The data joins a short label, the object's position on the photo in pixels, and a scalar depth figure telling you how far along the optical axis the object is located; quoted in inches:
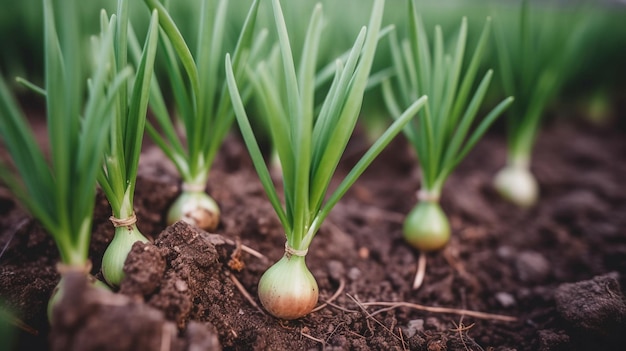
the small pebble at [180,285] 17.3
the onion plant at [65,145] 15.7
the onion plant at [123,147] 17.5
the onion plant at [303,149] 17.2
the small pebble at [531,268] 22.5
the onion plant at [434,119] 20.9
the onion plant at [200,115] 19.6
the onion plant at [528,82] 25.5
